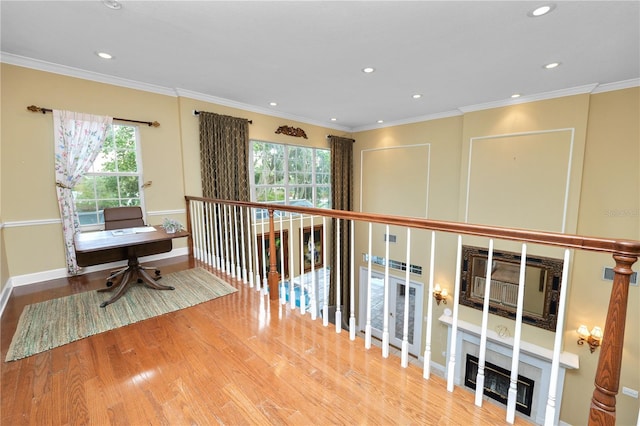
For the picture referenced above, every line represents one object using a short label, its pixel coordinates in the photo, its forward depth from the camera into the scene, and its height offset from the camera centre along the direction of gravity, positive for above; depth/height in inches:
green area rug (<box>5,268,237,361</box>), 77.6 -43.5
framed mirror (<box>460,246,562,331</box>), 163.3 -63.2
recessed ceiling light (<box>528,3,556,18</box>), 79.5 +54.7
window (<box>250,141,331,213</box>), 205.5 +12.0
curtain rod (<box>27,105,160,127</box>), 113.6 +33.7
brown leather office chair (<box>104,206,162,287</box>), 122.2 -15.0
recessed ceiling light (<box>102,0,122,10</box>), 77.2 +54.0
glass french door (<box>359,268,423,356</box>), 225.1 -114.7
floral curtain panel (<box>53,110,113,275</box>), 120.1 +15.9
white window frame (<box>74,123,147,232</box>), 135.4 +7.7
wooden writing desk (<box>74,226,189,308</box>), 92.7 -24.4
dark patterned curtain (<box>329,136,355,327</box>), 253.8 -5.3
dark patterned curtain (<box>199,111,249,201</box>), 163.2 +20.5
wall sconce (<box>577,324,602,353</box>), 147.0 -82.0
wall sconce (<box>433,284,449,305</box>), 203.8 -80.8
